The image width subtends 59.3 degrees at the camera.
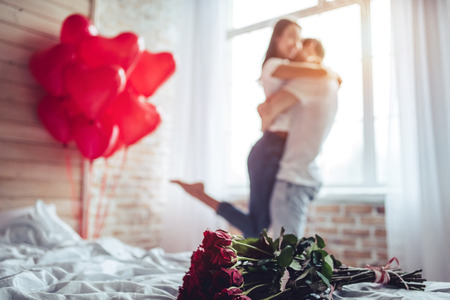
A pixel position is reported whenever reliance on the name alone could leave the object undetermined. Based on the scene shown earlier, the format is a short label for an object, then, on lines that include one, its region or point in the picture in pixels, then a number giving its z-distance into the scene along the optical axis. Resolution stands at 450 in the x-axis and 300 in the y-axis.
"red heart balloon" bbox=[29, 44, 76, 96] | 2.18
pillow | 1.68
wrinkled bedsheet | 0.92
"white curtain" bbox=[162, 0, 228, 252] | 2.93
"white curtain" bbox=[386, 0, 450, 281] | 1.97
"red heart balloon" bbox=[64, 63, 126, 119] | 2.02
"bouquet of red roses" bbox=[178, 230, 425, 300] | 0.70
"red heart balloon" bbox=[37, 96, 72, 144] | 2.24
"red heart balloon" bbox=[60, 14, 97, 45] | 2.21
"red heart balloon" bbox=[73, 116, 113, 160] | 2.18
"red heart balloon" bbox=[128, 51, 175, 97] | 2.34
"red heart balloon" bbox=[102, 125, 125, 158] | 2.22
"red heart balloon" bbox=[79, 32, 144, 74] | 2.12
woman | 1.82
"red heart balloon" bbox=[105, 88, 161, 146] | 2.26
